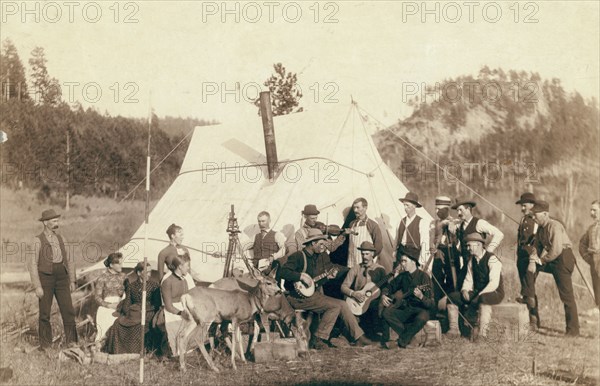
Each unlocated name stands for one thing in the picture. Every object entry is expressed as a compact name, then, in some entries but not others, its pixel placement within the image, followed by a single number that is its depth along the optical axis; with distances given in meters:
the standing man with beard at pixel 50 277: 7.49
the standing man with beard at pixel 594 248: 7.96
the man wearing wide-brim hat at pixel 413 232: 8.09
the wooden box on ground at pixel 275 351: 6.71
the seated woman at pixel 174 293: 6.86
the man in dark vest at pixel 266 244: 8.12
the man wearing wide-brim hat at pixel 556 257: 7.76
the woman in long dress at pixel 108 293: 7.21
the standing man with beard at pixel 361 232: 7.96
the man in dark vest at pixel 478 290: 7.50
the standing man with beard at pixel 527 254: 8.04
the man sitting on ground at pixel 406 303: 7.26
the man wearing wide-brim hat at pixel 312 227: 7.95
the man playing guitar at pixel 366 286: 7.41
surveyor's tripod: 8.22
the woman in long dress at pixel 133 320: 7.04
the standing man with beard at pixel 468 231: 7.73
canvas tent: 8.83
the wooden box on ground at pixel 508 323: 7.39
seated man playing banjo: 7.24
